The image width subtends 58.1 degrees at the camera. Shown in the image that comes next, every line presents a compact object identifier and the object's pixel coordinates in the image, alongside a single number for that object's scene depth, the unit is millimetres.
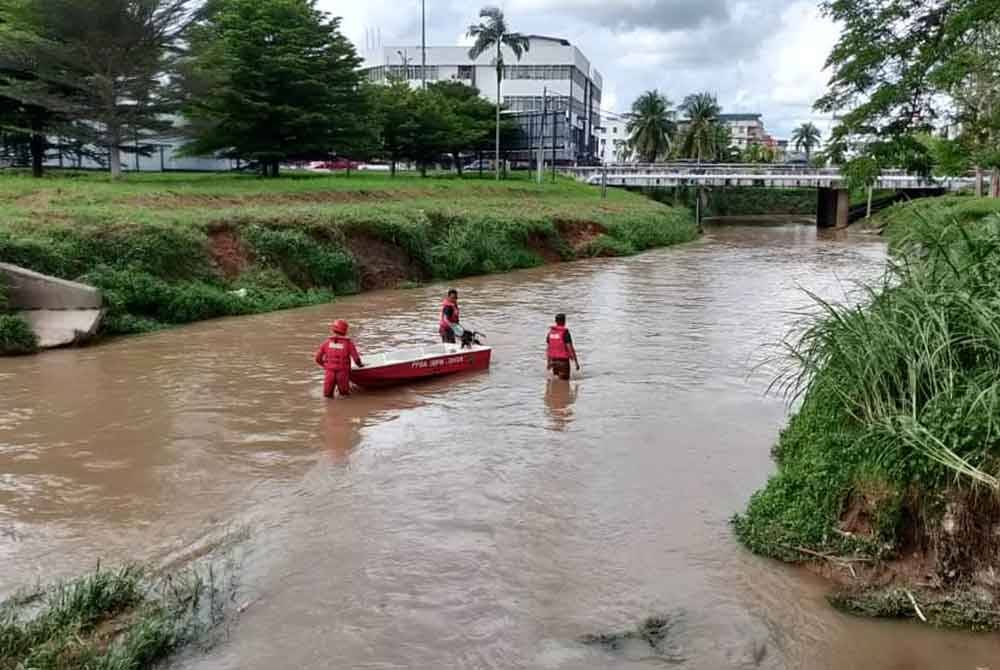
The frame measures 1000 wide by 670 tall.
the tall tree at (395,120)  51753
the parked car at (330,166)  67250
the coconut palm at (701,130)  88375
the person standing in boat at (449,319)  16469
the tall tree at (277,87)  36938
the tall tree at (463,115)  55344
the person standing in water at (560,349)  15062
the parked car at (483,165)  78750
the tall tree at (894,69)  11938
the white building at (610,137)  137825
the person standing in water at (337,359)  13688
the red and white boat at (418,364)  14289
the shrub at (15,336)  16875
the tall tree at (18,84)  29375
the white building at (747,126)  176200
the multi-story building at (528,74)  91500
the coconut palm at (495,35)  60344
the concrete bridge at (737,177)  63969
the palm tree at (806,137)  137125
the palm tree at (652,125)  89875
